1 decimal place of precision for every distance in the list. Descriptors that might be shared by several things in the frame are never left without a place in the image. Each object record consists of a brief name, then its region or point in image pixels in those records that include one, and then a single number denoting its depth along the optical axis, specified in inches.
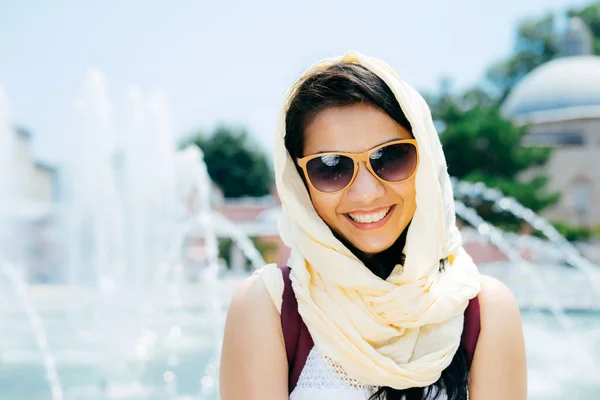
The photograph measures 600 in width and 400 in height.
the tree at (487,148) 855.1
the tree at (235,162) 1421.0
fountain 246.4
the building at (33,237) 596.4
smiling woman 55.7
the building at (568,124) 1093.1
